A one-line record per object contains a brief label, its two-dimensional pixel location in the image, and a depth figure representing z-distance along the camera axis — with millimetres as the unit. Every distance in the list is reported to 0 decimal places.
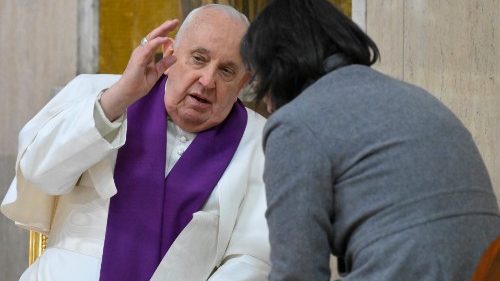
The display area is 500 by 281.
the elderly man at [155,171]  7469
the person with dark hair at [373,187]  4867
